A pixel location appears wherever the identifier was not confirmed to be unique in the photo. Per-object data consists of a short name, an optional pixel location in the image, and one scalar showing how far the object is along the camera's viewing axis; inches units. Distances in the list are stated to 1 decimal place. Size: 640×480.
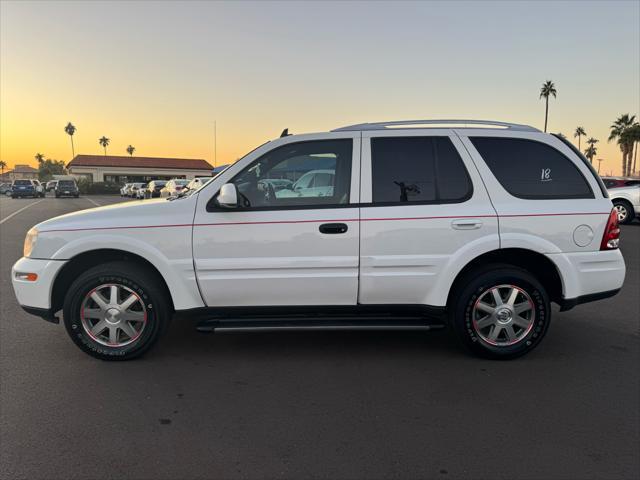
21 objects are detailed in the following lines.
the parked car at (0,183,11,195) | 2353.3
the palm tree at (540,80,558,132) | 2667.3
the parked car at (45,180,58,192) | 2299.6
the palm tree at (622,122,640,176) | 2361.0
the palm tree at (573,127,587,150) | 3929.6
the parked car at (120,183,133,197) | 1822.1
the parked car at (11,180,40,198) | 1588.3
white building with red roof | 2918.3
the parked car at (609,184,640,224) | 596.1
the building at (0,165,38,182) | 6510.8
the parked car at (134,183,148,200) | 1478.8
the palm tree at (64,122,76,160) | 4284.0
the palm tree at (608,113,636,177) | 2466.9
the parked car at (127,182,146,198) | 1661.5
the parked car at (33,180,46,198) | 1692.9
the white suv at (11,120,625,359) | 152.3
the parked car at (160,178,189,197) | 1041.5
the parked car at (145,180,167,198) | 1395.2
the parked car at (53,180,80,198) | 1524.4
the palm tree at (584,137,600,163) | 3998.0
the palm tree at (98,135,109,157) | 4631.6
